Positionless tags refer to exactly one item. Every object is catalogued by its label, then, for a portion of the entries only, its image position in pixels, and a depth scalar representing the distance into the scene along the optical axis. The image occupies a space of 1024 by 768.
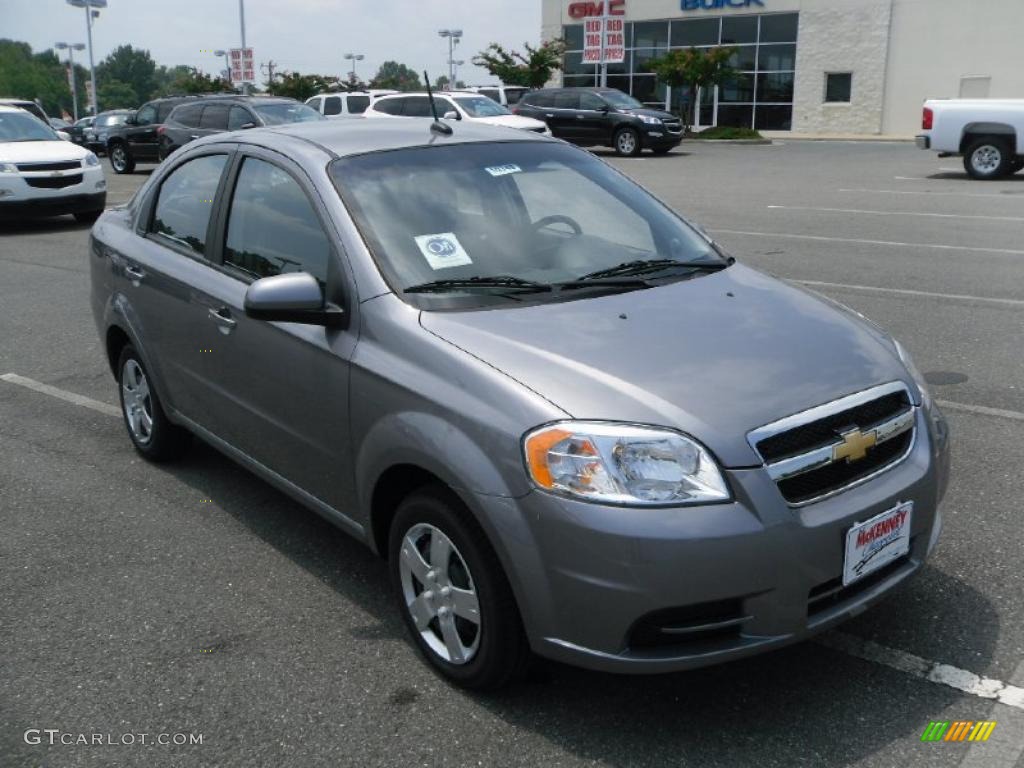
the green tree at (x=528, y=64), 40.09
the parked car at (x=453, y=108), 23.88
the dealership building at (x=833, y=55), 35.91
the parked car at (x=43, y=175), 14.25
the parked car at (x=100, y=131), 32.28
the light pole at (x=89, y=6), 52.10
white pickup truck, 17.91
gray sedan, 2.74
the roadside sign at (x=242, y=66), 40.88
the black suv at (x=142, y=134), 24.17
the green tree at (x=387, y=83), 43.51
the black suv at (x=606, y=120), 26.67
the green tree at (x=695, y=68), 34.97
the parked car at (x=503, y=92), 30.66
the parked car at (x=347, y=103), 26.03
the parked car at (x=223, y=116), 18.42
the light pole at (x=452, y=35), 60.94
